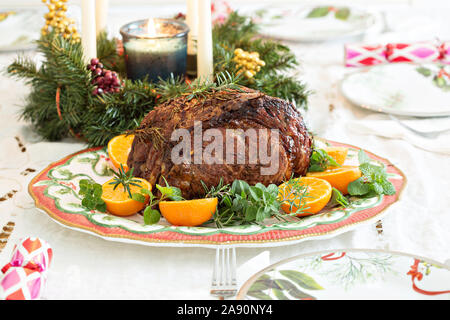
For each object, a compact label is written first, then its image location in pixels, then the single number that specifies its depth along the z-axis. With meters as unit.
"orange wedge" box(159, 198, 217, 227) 0.92
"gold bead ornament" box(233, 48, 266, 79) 1.17
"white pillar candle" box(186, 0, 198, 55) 1.26
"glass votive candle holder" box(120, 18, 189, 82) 1.17
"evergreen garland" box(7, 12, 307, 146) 1.13
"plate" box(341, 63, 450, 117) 1.27
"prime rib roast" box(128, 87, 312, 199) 0.96
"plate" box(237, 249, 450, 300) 0.82
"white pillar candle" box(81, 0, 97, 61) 1.13
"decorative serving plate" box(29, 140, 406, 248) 0.88
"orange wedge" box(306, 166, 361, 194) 0.99
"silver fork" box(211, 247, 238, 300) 0.84
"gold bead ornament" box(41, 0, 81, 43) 1.26
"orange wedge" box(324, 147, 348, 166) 1.05
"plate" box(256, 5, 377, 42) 1.58
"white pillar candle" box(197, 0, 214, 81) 1.15
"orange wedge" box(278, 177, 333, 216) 0.94
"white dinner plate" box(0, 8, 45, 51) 1.53
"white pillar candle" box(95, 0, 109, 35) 1.27
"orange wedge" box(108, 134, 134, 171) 1.06
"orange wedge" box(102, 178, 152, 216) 0.94
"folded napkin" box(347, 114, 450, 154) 1.18
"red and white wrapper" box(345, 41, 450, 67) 1.44
